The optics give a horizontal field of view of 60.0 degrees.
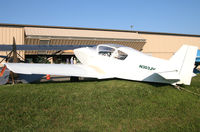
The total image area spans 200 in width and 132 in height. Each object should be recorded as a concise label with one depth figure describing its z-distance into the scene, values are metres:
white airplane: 5.86
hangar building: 24.11
